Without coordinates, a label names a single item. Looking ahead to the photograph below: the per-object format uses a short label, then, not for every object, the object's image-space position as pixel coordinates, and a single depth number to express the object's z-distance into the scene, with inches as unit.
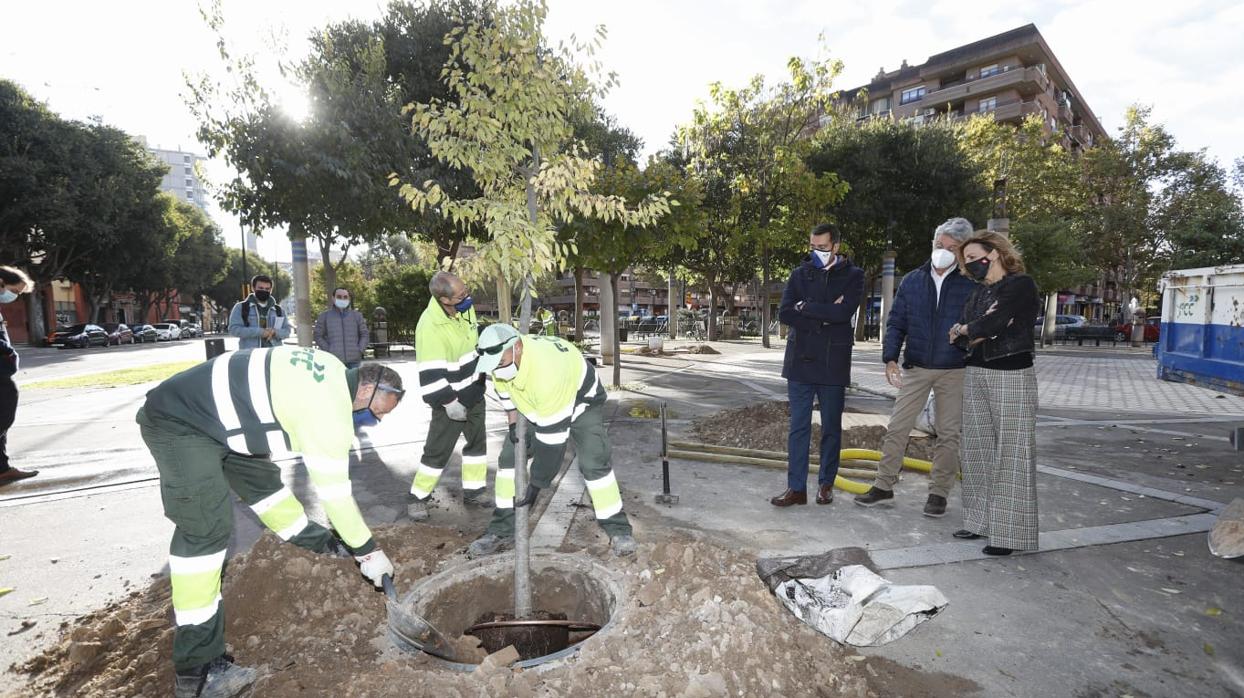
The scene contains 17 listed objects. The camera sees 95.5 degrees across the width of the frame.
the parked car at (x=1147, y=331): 994.1
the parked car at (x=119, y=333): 1223.5
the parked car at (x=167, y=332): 1497.3
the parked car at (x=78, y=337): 1095.0
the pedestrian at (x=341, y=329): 285.9
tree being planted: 114.5
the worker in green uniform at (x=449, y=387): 156.9
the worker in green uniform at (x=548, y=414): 109.1
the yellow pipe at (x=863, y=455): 201.6
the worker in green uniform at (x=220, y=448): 89.8
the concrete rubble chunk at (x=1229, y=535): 130.5
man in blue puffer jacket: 152.0
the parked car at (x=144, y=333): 1385.3
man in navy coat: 158.2
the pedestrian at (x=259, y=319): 251.8
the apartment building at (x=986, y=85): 1595.7
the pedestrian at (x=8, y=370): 194.1
